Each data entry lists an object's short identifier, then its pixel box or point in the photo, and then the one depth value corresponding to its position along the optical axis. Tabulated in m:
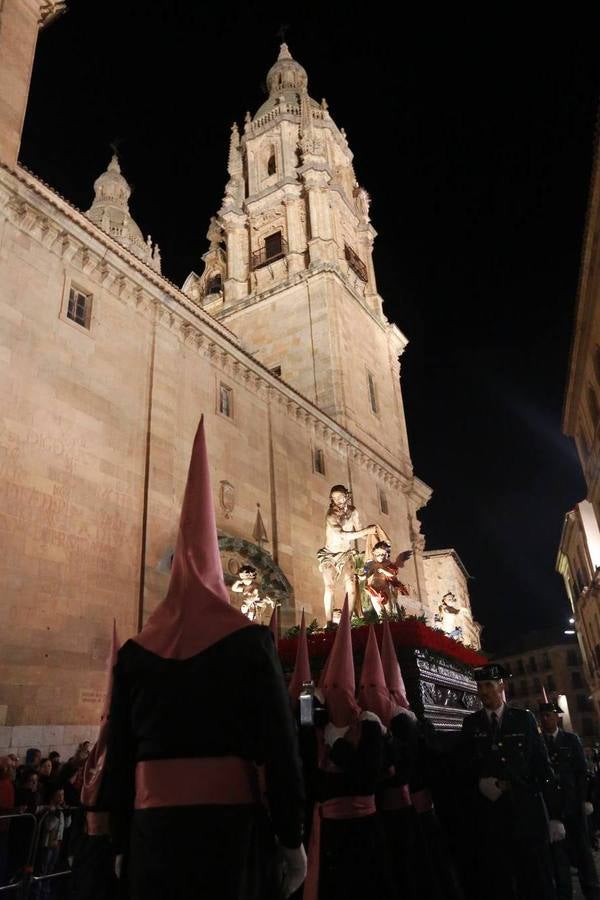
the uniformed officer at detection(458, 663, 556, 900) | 4.90
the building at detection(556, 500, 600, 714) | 32.41
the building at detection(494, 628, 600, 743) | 58.84
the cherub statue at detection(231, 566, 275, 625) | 13.17
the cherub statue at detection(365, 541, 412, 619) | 11.45
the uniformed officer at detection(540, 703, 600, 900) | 6.02
